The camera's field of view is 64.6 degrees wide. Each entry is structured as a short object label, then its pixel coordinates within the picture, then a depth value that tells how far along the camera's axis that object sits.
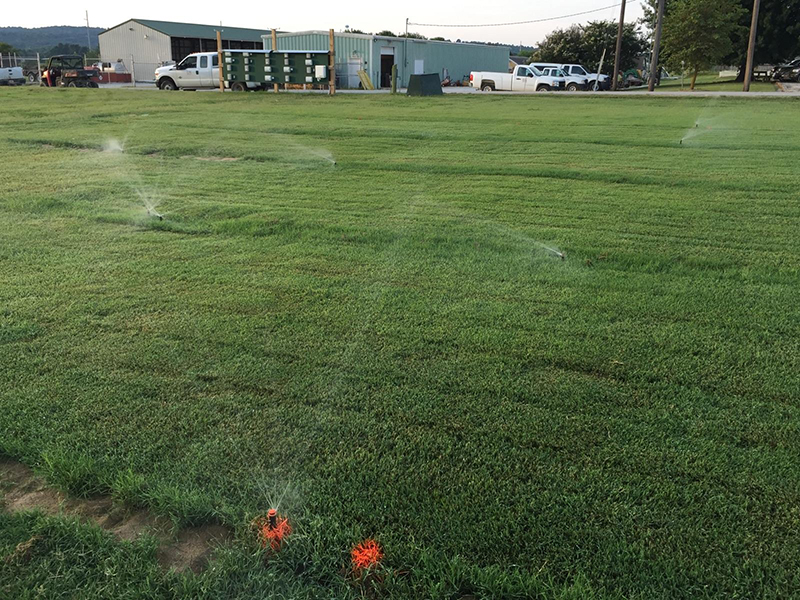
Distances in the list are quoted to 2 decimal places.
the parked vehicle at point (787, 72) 34.25
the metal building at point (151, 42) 43.56
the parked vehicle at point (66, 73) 30.06
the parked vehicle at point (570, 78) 31.19
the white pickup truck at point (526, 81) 30.30
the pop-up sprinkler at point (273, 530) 1.87
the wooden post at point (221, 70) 24.86
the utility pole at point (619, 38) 31.60
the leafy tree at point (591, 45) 44.19
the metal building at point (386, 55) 33.31
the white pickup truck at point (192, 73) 26.88
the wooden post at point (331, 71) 24.62
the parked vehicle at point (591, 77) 32.25
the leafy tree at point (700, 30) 31.17
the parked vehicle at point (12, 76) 35.50
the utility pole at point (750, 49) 25.80
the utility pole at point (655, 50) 27.39
